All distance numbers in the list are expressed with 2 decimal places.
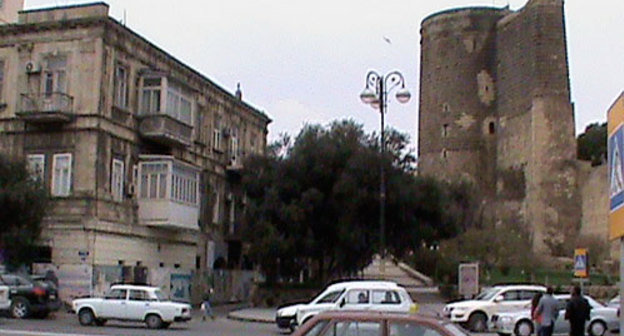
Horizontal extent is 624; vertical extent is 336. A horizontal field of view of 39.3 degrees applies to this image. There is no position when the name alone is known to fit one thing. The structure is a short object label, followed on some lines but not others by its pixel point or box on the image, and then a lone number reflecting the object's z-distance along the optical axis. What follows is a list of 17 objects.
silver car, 26.59
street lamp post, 30.61
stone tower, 78.88
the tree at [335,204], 42.06
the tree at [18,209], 34.62
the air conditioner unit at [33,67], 38.44
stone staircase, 52.02
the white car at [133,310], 28.17
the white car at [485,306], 29.06
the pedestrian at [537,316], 20.25
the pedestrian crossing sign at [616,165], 19.14
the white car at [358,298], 24.39
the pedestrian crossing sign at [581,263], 27.96
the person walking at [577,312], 20.03
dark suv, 30.05
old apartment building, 37.00
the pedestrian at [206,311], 33.90
